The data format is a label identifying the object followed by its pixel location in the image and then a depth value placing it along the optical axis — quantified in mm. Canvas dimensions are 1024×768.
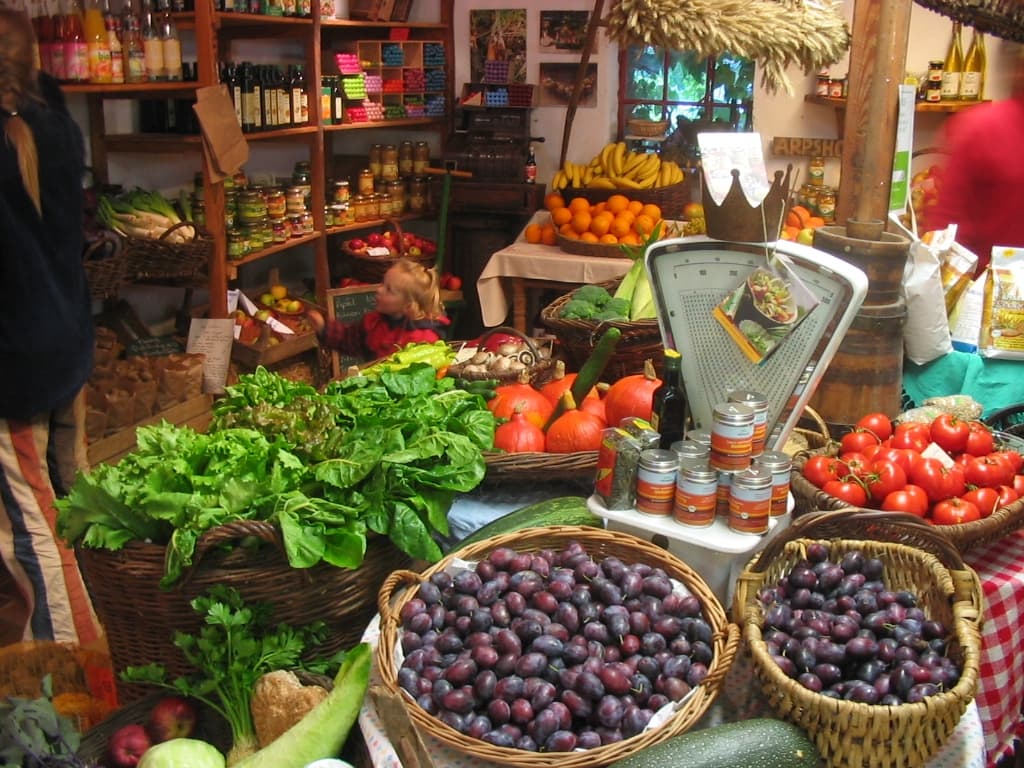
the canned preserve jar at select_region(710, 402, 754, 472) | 1803
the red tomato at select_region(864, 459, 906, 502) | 2178
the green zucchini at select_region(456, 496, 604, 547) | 2037
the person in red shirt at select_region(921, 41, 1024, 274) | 3760
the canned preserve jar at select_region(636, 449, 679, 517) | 1851
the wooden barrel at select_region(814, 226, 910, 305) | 2506
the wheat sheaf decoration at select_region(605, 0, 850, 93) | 2371
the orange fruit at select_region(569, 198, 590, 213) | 5586
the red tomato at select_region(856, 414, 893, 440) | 2400
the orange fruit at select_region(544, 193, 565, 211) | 5711
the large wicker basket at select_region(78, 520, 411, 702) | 1812
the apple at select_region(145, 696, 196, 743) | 1879
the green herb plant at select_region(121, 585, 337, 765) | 1813
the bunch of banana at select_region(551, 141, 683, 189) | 5797
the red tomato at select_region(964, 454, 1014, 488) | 2219
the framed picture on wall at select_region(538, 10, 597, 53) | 6699
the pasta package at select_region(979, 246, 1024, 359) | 3182
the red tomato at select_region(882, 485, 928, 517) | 2129
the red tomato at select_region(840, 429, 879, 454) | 2312
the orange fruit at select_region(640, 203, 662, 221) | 5469
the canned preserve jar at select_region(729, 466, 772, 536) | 1786
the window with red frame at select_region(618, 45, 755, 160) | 6551
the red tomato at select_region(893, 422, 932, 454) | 2312
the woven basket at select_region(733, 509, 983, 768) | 1450
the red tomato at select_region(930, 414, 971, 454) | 2336
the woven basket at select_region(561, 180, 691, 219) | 5684
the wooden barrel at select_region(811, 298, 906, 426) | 2516
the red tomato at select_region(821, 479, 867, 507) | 2146
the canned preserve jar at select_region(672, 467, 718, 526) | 1815
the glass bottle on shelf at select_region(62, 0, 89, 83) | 3941
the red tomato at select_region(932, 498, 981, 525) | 2104
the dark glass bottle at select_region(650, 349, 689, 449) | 2055
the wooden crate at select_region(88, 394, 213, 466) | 3840
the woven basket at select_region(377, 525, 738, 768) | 1450
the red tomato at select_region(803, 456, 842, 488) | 2197
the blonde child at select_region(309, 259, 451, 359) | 3727
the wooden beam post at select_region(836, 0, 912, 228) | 2527
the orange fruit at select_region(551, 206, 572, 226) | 5566
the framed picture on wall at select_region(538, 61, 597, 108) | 6793
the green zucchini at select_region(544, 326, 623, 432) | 2400
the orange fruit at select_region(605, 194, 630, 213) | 5539
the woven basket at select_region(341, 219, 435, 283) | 6027
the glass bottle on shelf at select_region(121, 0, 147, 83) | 4148
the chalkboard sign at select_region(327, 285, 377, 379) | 4863
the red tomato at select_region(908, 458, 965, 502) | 2168
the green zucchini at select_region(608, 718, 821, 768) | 1448
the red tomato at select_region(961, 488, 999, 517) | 2150
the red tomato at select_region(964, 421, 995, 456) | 2332
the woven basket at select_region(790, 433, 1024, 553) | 2061
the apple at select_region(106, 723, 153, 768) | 1851
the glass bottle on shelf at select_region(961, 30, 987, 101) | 5707
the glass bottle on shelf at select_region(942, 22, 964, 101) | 5711
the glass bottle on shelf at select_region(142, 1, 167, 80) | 4199
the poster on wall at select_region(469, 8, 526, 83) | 6855
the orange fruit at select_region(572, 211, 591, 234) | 5477
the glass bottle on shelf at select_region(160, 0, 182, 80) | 4254
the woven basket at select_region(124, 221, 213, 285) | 4164
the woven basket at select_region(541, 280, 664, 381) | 2930
